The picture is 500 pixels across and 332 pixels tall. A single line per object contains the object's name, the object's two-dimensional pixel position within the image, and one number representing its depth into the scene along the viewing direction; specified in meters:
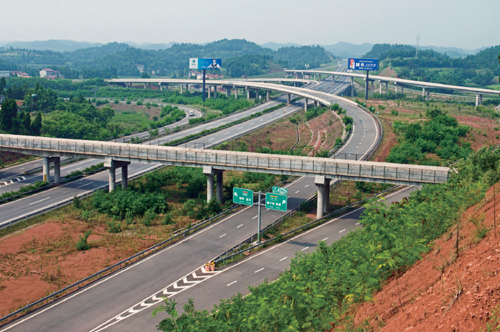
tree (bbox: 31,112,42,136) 109.38
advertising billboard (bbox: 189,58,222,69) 185.12
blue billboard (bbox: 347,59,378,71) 159.31
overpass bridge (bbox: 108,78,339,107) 149.70
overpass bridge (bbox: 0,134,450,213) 55.41
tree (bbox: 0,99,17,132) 103.88
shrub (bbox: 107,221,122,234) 57.47
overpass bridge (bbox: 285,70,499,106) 173.27
